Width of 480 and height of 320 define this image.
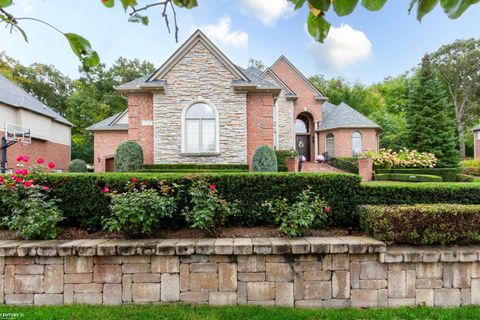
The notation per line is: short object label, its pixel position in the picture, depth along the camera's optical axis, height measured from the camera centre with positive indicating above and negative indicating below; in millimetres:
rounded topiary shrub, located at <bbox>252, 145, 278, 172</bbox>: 9766 +51
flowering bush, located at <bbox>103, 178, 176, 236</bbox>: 3957 -764
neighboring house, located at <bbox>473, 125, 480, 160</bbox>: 27578 +2054
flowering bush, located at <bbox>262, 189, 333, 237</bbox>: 4137 -869
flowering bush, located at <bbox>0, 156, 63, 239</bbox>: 4008 -710
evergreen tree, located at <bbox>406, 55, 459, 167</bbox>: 19047 +3206
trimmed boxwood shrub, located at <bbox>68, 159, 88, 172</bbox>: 14836 -201
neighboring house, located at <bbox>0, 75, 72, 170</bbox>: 17344 +2930
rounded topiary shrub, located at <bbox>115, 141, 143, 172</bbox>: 9844 +199
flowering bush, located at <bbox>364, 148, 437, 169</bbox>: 14633 +31
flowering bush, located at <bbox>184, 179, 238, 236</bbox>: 4117 -786
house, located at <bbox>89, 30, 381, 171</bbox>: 10688 +2213
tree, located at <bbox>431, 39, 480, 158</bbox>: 32875 +11129
